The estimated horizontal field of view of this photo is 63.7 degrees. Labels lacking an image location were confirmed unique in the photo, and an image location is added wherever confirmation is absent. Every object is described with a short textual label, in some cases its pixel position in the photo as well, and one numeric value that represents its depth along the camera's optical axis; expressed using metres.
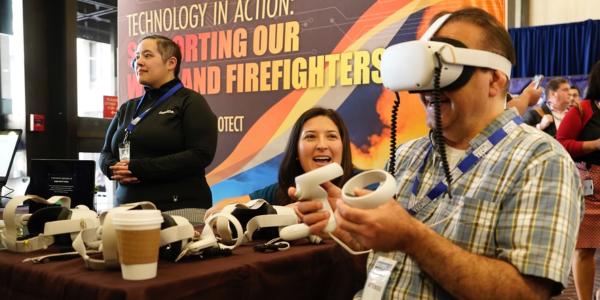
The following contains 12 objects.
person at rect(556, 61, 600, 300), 3.07
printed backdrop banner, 3.85
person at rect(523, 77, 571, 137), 4.89
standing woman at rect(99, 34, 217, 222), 2.37
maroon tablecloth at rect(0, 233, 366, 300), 1.05
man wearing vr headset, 1.03
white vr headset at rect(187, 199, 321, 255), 1.35
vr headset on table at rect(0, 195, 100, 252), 1.40
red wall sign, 5.77
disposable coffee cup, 1.01
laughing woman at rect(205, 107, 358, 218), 2.40
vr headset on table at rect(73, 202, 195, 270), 1.11
